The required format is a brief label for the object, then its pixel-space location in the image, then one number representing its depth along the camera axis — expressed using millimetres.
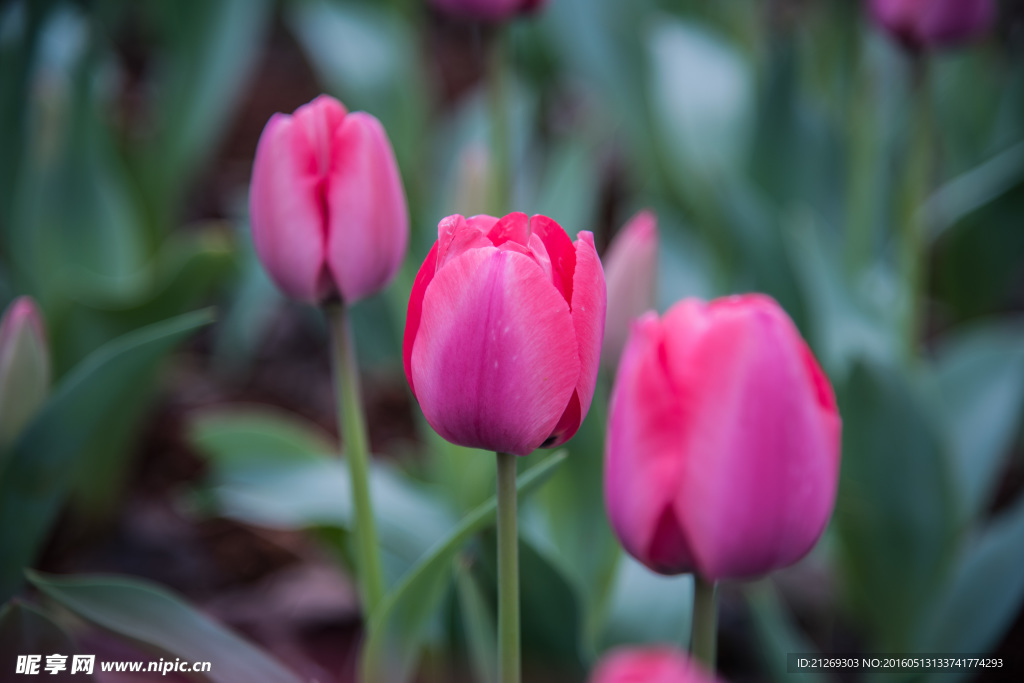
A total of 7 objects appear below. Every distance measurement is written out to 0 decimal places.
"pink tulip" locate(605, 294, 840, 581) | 724
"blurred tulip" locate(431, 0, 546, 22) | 976
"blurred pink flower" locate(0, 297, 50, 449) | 859
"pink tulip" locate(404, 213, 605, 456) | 734
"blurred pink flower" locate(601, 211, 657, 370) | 884
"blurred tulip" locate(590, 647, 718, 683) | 676
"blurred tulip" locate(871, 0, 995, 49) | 1057
